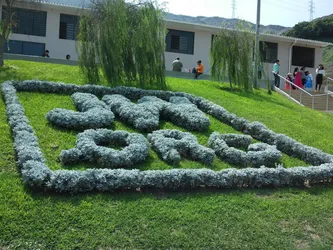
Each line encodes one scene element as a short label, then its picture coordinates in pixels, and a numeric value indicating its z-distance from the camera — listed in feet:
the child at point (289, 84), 66.14
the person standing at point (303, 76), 72.82
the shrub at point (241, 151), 25.30
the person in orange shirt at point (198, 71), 60.39
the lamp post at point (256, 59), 52.13
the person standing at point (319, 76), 71.77
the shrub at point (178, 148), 23.70
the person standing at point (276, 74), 66.51
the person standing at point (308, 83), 72.13
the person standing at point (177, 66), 62.76
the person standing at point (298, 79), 67.77
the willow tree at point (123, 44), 39.06
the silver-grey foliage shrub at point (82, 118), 26.32
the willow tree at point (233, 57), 50.06
